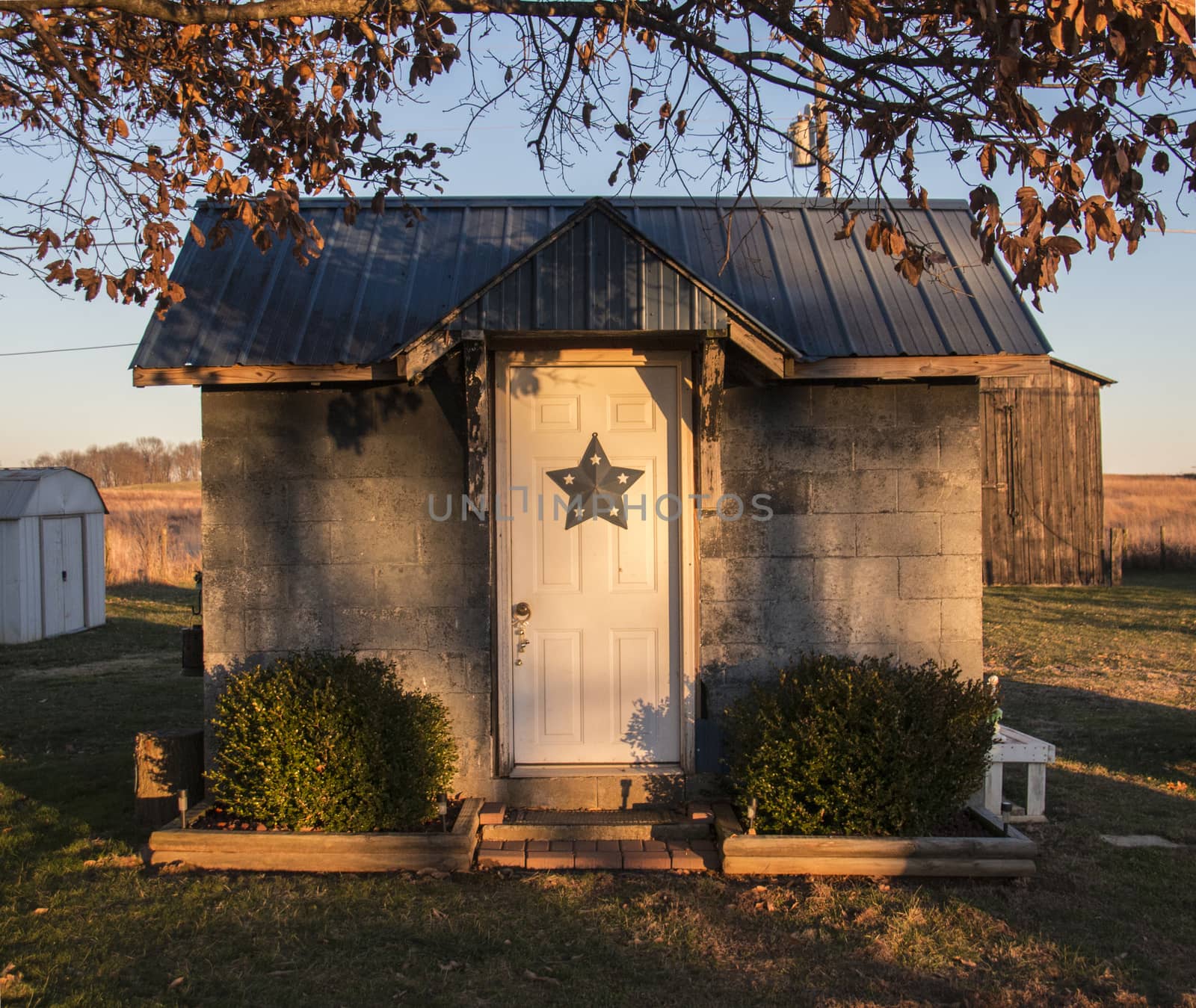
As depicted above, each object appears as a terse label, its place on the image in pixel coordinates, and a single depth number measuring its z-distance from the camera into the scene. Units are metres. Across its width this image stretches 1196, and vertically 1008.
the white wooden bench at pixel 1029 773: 6.43
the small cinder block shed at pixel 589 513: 6.20
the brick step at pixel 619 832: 5.84
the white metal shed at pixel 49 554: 15.48
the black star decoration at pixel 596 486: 6.38
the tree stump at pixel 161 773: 6.17
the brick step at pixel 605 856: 5.50
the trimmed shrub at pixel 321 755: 5.44
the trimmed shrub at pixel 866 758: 5.30
